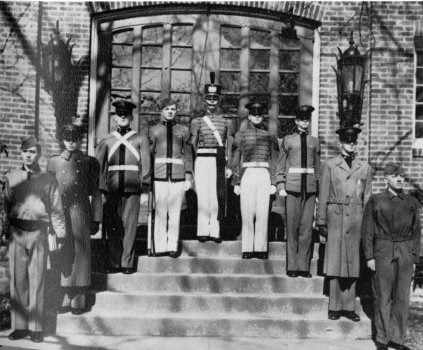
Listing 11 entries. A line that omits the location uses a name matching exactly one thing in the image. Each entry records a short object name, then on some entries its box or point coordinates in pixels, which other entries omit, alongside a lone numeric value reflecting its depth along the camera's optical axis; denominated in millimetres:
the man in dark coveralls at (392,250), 5625
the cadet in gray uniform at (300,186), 6387
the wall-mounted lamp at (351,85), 7672
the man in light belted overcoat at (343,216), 6016
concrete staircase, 5773
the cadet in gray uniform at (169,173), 6512
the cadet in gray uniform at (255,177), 6555
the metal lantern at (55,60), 7805
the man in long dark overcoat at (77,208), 5859
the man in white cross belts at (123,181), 6312
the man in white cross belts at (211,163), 6781
